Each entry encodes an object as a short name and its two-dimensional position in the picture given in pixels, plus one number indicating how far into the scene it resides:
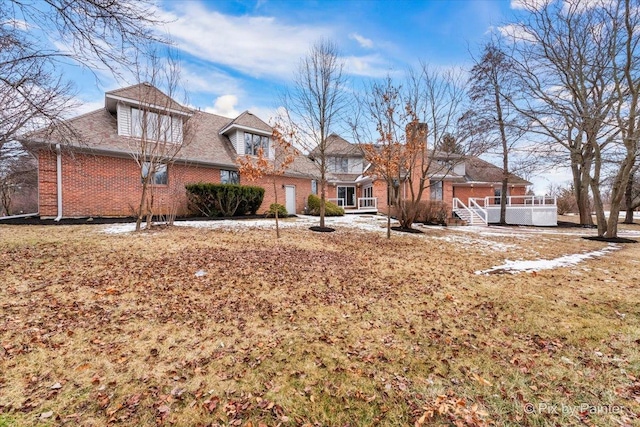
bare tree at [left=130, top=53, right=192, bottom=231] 9.20
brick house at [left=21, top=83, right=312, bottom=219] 11.21
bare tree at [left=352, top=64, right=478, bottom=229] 11.18
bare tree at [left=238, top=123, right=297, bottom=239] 9.74
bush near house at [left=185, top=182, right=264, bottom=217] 13.80
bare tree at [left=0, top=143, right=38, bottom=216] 17.64
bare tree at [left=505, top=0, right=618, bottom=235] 10.94
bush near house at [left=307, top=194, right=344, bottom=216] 19.48
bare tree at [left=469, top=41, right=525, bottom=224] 13.02
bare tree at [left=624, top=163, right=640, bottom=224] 19.69
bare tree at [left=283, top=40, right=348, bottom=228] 11.12
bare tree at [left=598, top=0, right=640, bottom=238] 9.75
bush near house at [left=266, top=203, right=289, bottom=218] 16.43
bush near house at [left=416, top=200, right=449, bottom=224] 16.64
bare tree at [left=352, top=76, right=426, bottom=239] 10.91
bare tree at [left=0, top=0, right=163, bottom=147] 3.68
